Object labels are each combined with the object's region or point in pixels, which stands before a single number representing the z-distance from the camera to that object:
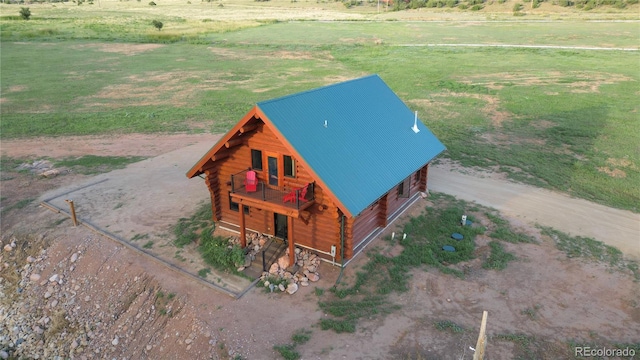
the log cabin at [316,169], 16.14
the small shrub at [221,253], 17.45
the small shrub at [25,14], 101.66
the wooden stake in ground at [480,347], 10.55
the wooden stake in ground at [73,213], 20.36
